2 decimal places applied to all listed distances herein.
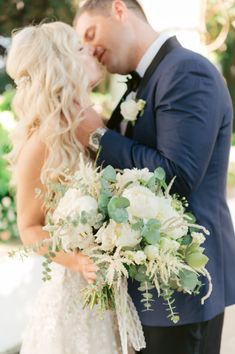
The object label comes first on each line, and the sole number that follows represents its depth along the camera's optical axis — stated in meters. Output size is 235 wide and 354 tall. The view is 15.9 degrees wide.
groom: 2.20
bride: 2.33
